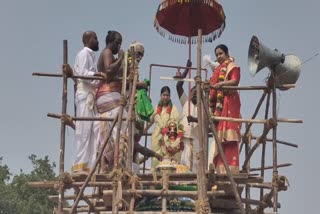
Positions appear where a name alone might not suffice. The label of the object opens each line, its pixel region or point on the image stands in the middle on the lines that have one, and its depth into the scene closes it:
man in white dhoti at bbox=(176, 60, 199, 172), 9.32
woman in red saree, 7.81
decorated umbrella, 10.21
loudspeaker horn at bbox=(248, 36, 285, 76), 7.71
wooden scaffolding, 7.07
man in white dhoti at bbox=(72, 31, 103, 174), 7.96
